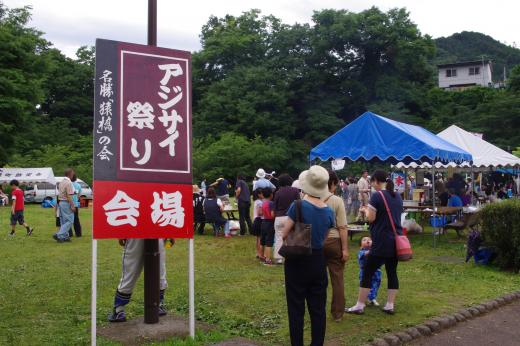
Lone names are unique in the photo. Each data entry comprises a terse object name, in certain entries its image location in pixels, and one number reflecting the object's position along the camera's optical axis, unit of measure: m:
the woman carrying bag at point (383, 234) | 5.80
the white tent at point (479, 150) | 16.94
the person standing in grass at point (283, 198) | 8.29
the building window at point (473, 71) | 64.75
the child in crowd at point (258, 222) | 9.71
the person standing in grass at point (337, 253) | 5.43
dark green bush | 8.61
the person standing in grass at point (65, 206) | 12.22
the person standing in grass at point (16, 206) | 13.47
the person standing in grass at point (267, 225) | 9.23
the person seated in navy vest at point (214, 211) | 13.58
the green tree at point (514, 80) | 40.69
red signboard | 4.73
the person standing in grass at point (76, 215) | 12.66
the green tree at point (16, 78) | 31.20
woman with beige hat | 4.43
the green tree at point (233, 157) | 37.19
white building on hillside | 64.24
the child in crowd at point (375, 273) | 6.18
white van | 30.53
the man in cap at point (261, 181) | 11.92
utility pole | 5.23
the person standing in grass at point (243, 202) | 13.46
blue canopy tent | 11.67
